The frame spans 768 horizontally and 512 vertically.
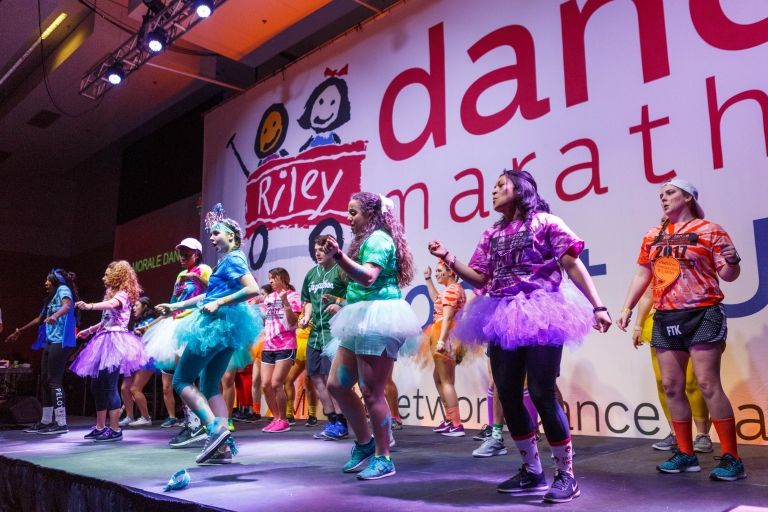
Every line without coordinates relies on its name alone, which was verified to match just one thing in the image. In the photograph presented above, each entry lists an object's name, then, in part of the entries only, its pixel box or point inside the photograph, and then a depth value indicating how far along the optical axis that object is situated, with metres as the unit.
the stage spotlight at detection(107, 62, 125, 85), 8.36
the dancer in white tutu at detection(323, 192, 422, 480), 2.88
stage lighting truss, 7.16
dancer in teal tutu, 3.36
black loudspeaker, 6.75
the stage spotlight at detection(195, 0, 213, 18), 6.88
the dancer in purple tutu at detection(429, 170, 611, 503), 2.42
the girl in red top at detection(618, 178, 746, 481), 2.87
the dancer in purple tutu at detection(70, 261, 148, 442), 4.98
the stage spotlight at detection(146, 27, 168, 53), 7.49
